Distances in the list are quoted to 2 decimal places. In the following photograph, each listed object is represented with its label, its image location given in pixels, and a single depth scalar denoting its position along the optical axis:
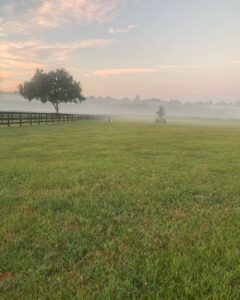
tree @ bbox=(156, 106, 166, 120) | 110.09
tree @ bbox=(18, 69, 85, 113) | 54.40
